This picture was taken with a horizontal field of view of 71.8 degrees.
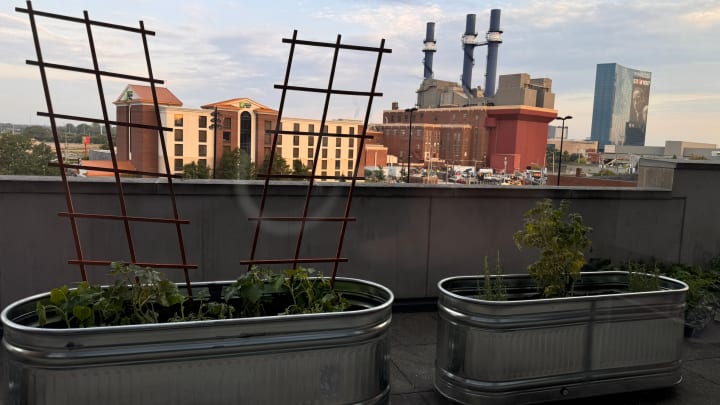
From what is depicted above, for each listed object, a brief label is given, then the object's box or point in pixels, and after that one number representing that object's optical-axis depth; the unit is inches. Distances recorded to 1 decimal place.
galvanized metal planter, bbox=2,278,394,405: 87.0
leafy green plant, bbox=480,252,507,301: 137.6
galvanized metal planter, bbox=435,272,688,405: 123.6
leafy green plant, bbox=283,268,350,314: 113.2
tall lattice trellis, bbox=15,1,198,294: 107.3
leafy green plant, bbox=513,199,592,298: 138.6
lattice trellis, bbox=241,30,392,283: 123.3
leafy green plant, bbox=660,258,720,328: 191.2
